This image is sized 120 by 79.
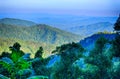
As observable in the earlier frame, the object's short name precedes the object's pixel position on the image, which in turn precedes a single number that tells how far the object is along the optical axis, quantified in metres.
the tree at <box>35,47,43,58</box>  43.49
